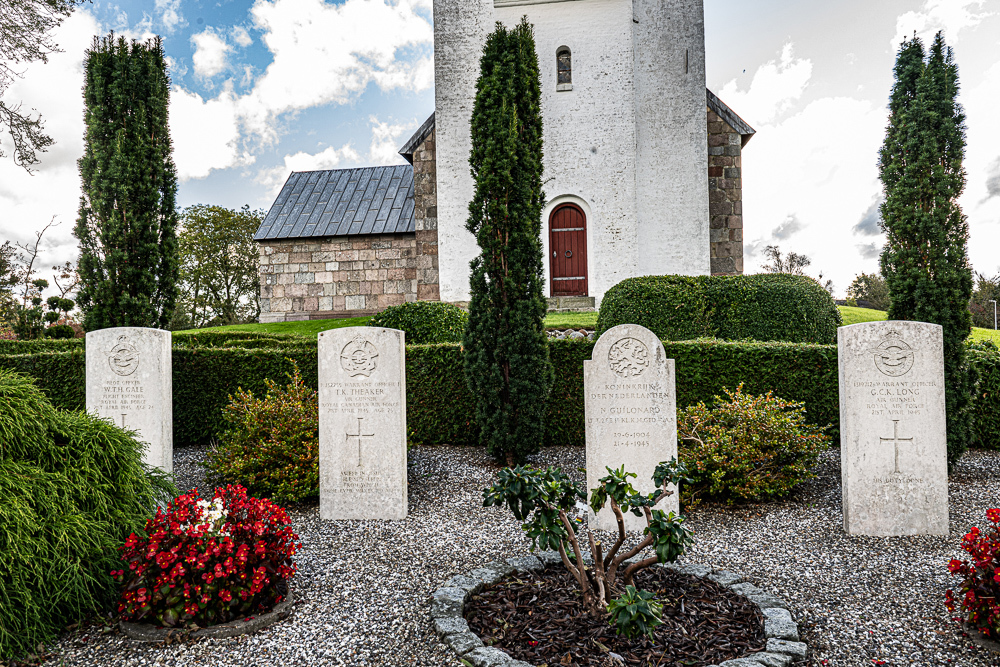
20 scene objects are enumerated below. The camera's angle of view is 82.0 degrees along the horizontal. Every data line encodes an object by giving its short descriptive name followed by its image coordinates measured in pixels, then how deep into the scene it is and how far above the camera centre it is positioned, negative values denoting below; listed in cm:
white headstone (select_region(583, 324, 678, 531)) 468 -52
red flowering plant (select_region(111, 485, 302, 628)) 305 -118
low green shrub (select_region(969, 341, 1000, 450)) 655 -78
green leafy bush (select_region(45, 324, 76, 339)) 1302 +44
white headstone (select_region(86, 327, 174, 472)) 584 -31
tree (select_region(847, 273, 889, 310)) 2920 +246
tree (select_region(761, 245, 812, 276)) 2964 +394
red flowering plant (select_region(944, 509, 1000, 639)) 284 -126
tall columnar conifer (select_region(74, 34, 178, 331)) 783 +229
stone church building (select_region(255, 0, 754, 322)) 1275 +446
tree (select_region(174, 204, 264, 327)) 2323 +342
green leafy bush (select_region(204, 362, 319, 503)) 528 -98
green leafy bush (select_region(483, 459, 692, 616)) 269 -86
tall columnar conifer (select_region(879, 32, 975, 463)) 557 +121
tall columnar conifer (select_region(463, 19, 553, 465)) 623 +77
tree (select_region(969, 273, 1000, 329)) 2583 +154
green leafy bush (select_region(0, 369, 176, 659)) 281 -86
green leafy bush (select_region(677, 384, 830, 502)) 503 -101
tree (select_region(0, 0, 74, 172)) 1104 +600
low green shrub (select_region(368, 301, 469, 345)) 880 +38
